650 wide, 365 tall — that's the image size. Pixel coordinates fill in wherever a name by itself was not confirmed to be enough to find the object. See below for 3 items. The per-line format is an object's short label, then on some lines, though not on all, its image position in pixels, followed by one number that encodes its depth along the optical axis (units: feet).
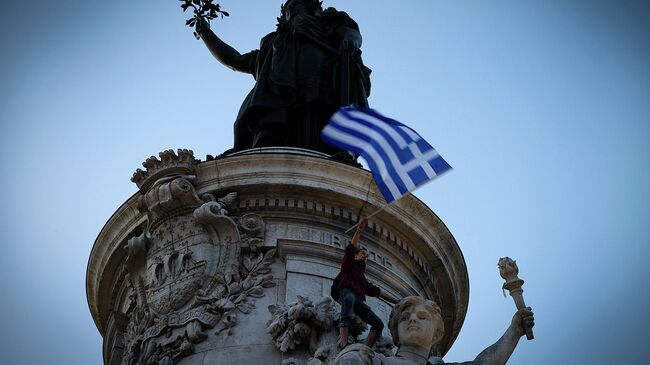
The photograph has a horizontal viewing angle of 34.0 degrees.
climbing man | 40.52
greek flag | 45.06
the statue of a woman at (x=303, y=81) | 59.31
